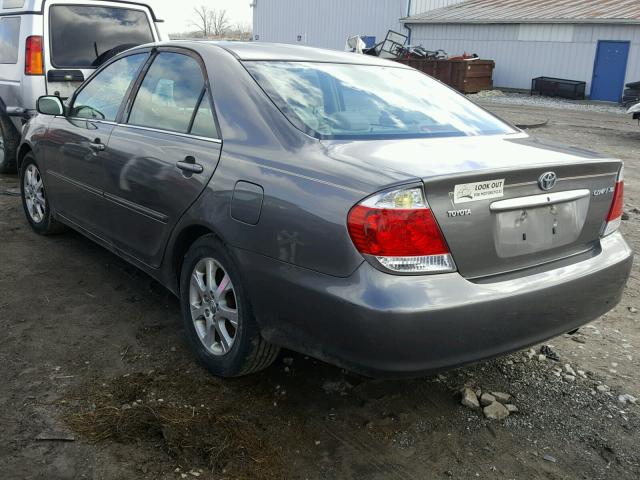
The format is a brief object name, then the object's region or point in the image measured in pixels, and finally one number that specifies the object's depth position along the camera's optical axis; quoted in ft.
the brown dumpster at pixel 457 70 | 86.74
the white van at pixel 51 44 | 23.48
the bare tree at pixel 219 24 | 277.46
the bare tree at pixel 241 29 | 282.32
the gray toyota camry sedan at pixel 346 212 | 7.96
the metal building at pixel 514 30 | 84.64
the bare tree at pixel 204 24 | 275.39
